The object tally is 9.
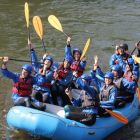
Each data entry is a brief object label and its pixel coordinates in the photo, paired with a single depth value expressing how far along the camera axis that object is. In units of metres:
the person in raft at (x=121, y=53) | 14.01
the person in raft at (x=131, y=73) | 12.16
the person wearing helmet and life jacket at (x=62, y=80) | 12.09
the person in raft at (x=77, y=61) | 13.50
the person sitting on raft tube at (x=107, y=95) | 10.75
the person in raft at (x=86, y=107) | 10.00
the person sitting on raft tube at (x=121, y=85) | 11.73
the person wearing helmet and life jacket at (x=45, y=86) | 11.41
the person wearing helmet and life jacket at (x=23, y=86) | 10.56
